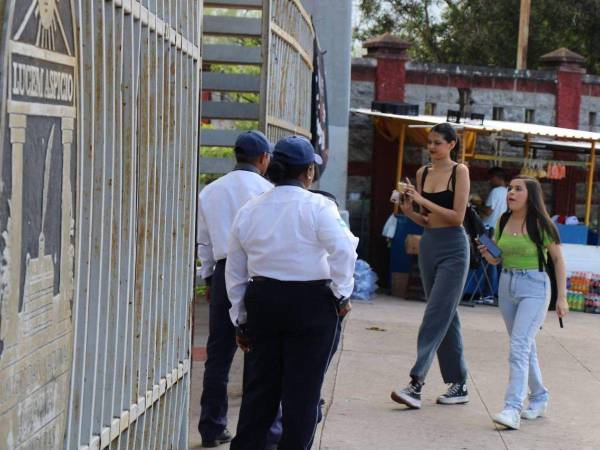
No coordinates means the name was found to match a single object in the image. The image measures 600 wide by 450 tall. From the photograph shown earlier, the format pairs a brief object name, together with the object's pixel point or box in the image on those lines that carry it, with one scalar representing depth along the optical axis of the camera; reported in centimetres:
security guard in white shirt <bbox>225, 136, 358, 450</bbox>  534
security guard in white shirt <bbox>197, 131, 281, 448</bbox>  636
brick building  1734
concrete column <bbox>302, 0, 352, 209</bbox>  1423
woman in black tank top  762
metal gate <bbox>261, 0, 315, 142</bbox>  755
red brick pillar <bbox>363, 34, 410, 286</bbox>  1728
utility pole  2805
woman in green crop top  727
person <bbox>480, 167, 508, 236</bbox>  1573
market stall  1503
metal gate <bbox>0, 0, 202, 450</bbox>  298
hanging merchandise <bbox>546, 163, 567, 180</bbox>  1669
